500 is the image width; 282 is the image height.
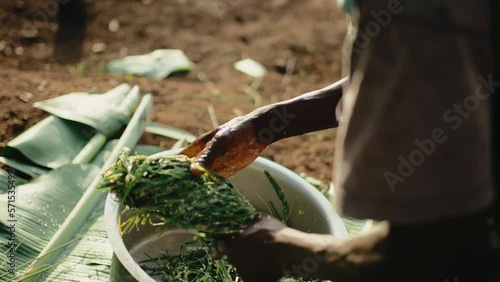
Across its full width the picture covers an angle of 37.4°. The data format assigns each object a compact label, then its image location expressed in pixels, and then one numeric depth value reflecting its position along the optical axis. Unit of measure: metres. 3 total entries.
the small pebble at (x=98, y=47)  4.93
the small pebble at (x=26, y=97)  3.80
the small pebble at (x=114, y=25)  5.22
